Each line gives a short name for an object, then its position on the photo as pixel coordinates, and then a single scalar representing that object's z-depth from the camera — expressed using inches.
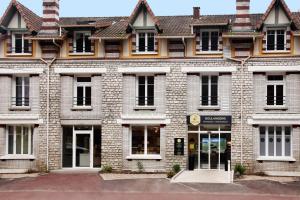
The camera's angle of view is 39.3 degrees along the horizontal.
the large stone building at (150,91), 877.4
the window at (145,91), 911.4
